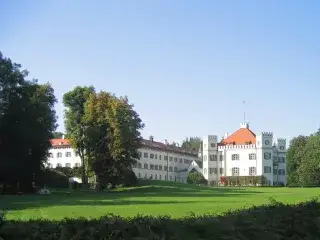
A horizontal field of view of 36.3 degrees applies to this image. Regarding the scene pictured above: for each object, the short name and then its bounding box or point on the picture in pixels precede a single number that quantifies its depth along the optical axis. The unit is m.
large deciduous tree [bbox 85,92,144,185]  69.81
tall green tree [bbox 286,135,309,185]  118.31
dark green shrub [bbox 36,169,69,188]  88.19
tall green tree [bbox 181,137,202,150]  186.62
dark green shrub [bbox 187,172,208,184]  120.62
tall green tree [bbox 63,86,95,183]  80.06
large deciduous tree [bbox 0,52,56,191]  60.69
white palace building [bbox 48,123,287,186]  124.88
